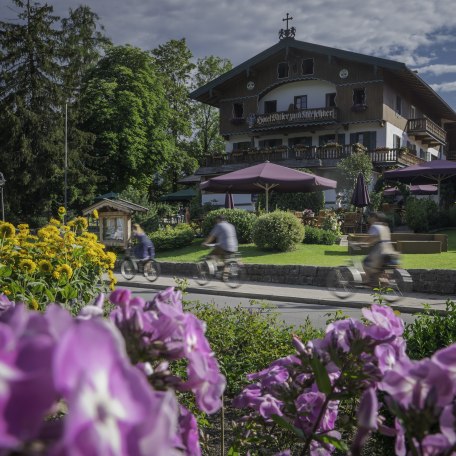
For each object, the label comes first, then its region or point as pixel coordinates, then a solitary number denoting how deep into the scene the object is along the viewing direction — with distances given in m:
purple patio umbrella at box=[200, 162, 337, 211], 18.86
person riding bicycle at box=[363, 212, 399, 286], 10.92
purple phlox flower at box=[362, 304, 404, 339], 1.34
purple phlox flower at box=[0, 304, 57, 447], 0.51
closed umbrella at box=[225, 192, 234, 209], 27.64
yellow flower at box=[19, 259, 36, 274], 5.36
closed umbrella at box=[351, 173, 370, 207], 25.23
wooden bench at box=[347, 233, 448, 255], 17.73
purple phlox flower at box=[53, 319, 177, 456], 0.51
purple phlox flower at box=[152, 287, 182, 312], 1.28
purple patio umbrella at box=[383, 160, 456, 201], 23.56
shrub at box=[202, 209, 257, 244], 20.50
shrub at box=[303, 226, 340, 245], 20.75
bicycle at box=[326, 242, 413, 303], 11.07
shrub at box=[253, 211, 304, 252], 18.05
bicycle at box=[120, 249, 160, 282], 15.48
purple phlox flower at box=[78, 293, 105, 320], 1.03
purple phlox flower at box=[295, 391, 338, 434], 1.58
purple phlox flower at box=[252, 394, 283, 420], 1.65
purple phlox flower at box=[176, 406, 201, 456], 1.14
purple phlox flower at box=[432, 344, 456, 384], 0.88
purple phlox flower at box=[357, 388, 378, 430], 0.80
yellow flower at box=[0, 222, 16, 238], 5.76
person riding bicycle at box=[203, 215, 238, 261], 13.87
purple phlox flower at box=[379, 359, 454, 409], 0.89
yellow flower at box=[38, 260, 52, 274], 5.51
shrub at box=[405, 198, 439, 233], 23.67
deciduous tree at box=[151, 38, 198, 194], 51.38
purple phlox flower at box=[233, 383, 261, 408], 1.71
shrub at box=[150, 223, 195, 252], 20.95
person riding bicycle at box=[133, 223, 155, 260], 15.33
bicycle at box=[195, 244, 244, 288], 13.95
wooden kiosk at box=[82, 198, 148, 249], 21.67
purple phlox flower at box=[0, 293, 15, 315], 1.35
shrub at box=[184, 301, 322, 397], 4.33
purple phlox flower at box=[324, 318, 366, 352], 1.39
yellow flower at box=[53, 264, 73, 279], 5.61
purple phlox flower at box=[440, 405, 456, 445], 0.88
